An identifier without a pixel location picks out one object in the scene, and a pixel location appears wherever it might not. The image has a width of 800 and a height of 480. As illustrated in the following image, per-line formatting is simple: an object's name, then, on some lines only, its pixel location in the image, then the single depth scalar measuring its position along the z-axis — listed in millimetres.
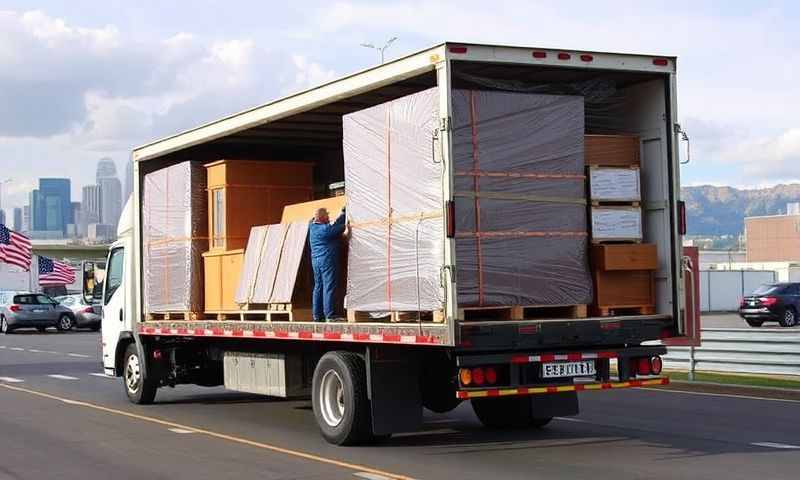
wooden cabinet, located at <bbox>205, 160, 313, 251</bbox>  14586
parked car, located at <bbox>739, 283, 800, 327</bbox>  39219
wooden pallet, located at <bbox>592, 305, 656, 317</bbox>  11133
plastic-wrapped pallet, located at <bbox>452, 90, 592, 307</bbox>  10344
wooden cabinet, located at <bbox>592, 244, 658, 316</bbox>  11078
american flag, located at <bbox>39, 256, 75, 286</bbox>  61000
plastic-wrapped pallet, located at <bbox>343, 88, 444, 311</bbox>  10352
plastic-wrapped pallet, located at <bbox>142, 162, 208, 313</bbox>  15133
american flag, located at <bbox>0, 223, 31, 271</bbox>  54906
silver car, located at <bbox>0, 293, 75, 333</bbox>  43312
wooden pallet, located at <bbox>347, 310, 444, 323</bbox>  10242
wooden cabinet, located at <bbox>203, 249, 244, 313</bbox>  14219
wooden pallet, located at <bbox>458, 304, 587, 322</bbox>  10544
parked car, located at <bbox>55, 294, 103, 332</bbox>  46031
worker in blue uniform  11804
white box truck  10297
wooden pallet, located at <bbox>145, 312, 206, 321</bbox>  15102
